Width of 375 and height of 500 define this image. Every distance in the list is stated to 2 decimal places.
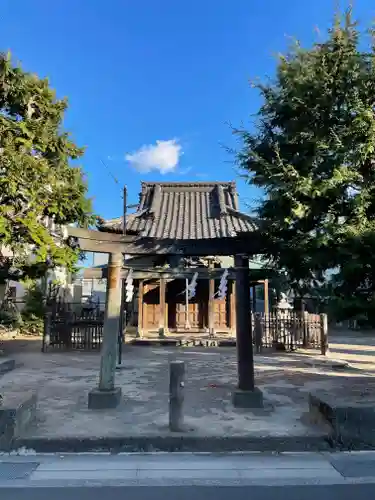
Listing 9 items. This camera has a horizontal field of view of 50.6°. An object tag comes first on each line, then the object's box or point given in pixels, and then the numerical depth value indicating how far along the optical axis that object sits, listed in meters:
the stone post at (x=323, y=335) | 13.23
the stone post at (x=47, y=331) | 14.37
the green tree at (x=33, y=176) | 10.57
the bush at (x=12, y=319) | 17.19
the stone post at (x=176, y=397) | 5.54
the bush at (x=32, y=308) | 19.53
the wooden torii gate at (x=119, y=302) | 6.94
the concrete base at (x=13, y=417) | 5.07
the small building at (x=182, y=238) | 11.38
